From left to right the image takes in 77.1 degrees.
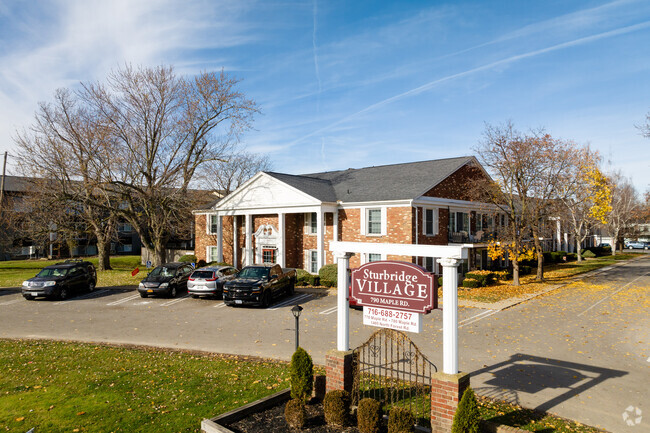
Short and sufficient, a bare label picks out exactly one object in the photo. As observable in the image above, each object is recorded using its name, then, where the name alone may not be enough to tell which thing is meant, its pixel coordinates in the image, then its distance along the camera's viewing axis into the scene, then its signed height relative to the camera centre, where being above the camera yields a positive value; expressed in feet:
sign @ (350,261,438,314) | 23.35 -3.72
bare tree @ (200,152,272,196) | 202.60 +26.35
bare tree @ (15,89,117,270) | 91.25 +15.39
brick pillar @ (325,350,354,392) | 25.45 -9.17
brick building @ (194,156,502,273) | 81.30 +2.66
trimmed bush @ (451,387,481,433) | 19.71 -9.27
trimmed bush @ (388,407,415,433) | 20.86 -10.10
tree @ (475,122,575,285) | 78.79 +8.66
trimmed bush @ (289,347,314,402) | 25.36 -9.33
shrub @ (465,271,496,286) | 81.25 -10.54
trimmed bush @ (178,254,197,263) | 116.16 -9.15
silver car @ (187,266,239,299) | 67.05 -9.26
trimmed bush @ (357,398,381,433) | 21.85 -10.30
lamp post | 32.68 -6.89
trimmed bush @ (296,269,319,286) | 81.97 -10.78
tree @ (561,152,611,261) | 86.12 +7.80
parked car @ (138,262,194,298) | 69.05 -9.42
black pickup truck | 60.59 -9.26
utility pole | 104.73 +14.51
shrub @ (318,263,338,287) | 79.36 -9.81
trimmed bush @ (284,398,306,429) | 22.98 -10.68
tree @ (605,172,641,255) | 164.64 +5.90
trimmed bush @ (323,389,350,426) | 23.18 -10.39
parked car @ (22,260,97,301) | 66.80 -9.20
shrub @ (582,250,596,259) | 157.38 -12.16
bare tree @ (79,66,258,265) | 94.53 +15.86
